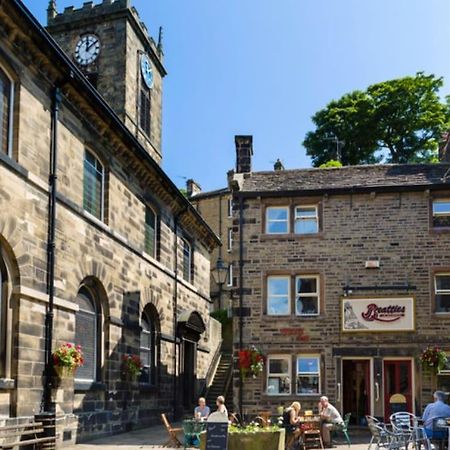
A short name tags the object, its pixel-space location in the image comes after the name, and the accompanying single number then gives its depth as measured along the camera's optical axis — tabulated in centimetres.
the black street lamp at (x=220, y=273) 2825
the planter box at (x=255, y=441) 1427
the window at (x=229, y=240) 5365
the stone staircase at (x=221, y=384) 3219
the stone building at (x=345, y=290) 2336
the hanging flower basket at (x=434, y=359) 2247
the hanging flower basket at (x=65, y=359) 1655
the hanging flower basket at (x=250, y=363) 2322
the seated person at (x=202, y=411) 1940
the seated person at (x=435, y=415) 1430
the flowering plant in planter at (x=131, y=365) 2173
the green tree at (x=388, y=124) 5003
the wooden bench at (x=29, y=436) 1463
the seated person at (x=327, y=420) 1830
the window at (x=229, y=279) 5318
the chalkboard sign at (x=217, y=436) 1380
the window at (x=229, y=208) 5424
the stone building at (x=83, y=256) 1556
